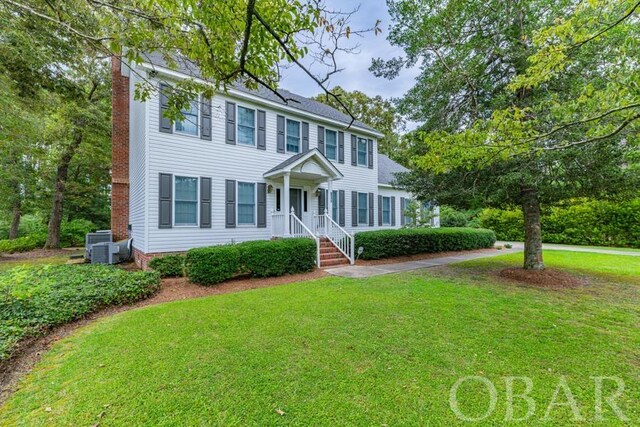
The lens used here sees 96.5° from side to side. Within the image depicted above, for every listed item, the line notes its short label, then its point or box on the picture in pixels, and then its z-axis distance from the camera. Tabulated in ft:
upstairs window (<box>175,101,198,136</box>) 30.42
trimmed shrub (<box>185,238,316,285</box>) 24.02
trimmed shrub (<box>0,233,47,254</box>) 47.01
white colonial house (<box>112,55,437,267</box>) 29.22
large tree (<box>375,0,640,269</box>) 13.53
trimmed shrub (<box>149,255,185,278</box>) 26.68
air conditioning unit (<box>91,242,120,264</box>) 31.76
